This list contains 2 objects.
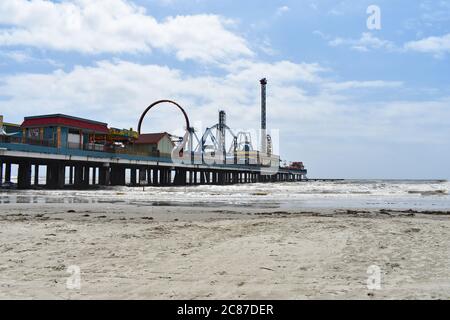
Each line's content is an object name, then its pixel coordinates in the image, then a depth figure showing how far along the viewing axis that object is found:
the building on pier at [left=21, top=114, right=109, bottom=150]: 45.88
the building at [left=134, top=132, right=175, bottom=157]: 64.00
